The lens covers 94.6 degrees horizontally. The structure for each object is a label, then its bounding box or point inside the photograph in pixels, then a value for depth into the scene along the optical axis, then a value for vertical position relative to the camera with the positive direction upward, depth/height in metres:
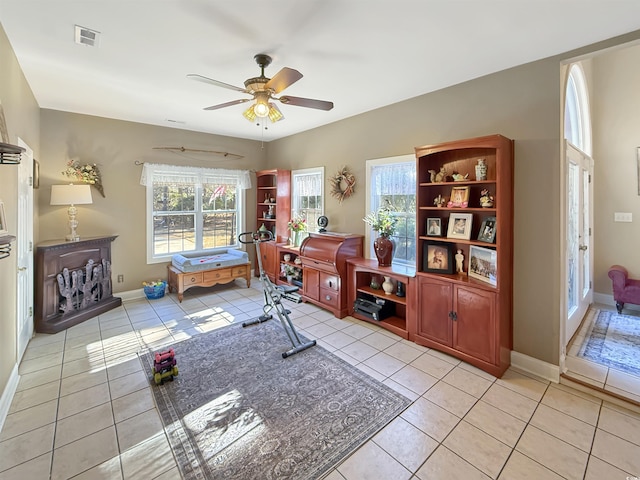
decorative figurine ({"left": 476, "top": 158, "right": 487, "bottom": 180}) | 2.78 +0.65
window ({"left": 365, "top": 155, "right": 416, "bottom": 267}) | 3.78 +0.59
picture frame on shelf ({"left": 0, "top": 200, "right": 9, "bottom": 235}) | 1.79 +0.10
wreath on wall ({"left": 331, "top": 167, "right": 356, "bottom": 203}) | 4.35 +0.82
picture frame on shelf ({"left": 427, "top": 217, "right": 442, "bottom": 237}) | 3.13 +0.13
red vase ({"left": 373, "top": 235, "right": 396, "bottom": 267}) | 3.64 -0.14
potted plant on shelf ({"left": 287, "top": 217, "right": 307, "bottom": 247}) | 4.94 +0.16
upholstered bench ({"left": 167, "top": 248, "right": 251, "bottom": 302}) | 4.65 -0.51
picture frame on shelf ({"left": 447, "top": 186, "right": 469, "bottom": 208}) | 2.92 +0.42
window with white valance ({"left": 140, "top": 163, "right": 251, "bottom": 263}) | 4.95 +0.57
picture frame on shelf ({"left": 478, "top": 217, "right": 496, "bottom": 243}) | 2.73 +0.08
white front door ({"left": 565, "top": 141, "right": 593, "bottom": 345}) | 3.08 +0.04
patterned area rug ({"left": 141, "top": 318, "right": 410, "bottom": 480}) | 1.77 -1.28
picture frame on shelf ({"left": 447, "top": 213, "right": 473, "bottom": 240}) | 2.93 +0.13
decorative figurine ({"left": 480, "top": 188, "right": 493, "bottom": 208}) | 2.77 +0.36
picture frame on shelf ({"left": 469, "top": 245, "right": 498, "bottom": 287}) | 2.72 -0.24
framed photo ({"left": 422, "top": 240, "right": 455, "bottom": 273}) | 3.06 -0.20
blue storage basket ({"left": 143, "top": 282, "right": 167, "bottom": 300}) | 4.68 -0.83
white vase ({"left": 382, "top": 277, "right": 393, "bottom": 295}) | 3.63 -0.58
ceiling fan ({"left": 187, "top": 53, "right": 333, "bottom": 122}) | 2.25 +1.19
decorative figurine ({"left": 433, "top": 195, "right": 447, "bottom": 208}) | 3.18 +0.41
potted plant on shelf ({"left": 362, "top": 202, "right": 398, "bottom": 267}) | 3.65 +0.00
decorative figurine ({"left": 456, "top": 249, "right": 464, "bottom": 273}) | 3.08 -0.24
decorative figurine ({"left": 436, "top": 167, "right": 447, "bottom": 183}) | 3.12 +0.66
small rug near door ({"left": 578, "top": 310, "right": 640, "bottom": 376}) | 2.75 -1.09
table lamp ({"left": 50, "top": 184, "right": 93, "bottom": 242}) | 3.79 +0.54
